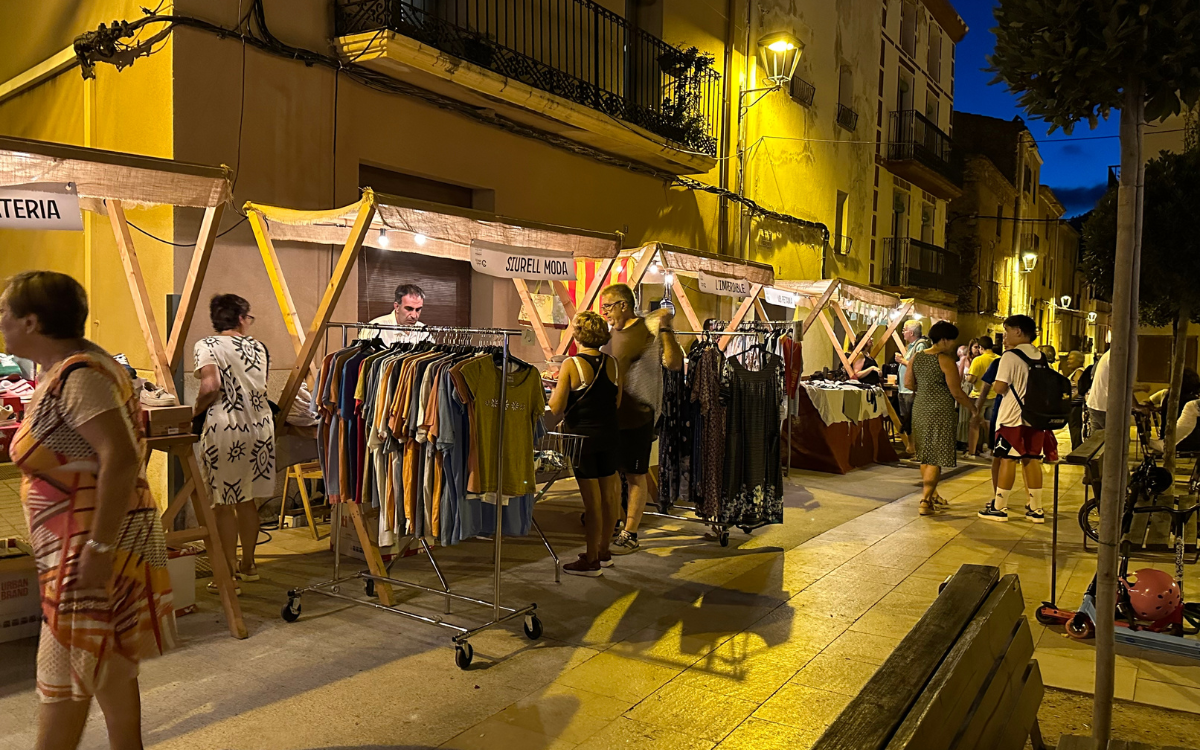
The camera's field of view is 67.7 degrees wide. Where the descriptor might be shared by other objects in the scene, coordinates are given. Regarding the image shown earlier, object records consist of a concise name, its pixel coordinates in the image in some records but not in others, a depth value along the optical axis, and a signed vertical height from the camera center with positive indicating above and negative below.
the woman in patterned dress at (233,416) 4.82 -0.46
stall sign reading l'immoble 8.34 +0.57
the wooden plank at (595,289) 7.33 +0.43
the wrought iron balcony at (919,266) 20.23 +2.03
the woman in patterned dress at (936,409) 8.02 -0.54
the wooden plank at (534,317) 7.34 +0.18
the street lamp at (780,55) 13.21 +4.42
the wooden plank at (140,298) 4.78 +0.17
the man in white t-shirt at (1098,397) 7.84 -0.39
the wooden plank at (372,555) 4.91 -1.23
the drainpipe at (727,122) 13.82 +3.45
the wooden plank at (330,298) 4.96 +0.21
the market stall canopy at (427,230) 5.21 +0.72
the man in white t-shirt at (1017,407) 7.25 -0.45
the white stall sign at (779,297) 10.71 +0.58
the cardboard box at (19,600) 4.13 -1.28
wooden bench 1.89 -0.81
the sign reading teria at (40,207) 4.05 +0.55
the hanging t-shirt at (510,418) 4.47 -0.41
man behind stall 6.59 +0.22
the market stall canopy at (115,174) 3.95 +0.74
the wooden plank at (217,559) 4.42 -1.13
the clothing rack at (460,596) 4.21 -1.39
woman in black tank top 5.40 -0.42
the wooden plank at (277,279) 5.67 +0.35
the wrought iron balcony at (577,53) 8.55 +3.32
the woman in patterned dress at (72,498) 2.48 -0.48
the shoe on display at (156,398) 4.42 -0.34
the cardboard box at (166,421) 4.12 -0.42
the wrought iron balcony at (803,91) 15.57 +4.50
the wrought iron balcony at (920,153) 19.84 +4.46
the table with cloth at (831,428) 10.10 -0.95
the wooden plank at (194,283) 4.75 +0.26
